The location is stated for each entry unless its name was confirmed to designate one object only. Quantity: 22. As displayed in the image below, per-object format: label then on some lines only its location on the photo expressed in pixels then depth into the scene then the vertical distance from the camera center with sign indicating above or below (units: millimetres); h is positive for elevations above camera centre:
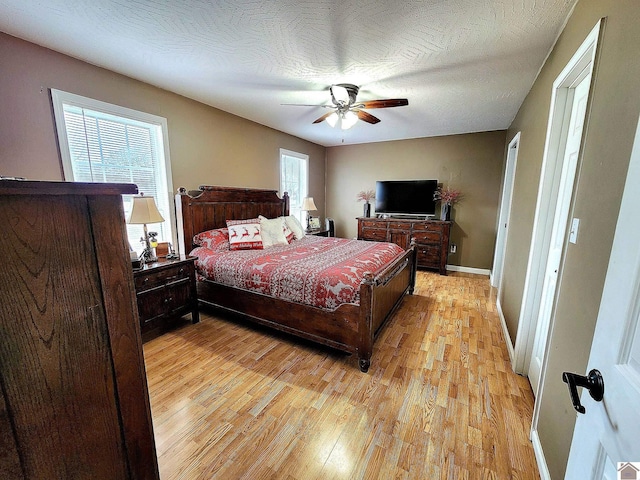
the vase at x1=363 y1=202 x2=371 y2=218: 5396 -249
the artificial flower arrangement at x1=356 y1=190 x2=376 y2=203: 5551 +37
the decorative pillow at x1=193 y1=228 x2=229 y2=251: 3197 -543
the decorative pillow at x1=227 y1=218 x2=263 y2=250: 3232 -494
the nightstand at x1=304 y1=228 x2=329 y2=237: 5303 -725
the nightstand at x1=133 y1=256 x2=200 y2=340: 2382 -938
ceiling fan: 2527 +920
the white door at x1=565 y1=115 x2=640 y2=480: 529 -349
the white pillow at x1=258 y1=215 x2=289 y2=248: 3447 -487
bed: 2092 -971
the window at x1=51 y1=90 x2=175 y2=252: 2242 +454
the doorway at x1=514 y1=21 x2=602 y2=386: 1633 -99
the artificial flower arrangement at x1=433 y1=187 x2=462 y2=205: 4730 +39
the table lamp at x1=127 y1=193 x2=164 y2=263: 2411 -151
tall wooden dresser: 572 -350
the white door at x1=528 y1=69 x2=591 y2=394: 1604 -105
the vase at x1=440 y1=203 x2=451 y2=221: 4707 -262
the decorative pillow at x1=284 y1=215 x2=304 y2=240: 3979 -459
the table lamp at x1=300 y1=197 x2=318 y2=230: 4898 -157
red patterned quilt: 2201 -676
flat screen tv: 4883 +0
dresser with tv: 4621 -694
